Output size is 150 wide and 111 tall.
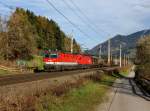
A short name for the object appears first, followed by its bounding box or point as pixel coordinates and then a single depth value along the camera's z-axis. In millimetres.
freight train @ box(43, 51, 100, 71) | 60594
